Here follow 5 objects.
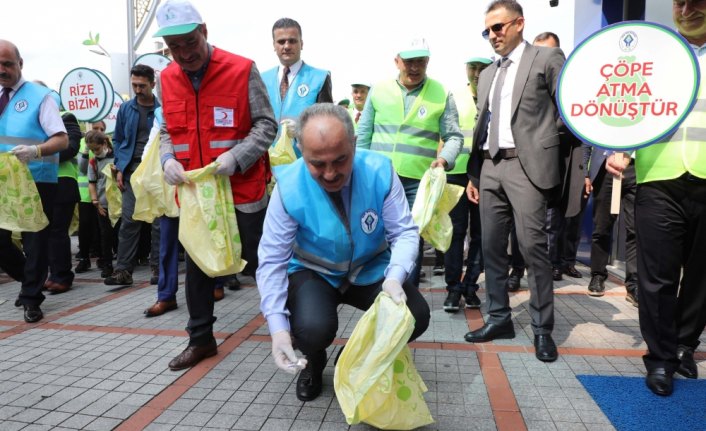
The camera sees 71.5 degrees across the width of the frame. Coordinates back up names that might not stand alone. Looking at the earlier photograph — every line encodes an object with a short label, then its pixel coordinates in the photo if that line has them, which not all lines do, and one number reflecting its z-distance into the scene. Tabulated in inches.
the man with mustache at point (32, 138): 153.3
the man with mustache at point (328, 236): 79.7
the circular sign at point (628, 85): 96.7
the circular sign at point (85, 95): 273.3
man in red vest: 109.3
